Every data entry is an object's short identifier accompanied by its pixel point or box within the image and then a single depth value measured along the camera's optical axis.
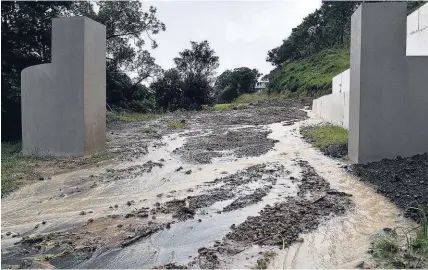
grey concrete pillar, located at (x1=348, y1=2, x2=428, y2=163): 8.12
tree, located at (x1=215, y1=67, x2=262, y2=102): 43.34
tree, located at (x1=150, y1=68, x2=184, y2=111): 28.72
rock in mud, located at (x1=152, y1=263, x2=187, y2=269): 3.60
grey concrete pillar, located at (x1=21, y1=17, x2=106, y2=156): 10.34
